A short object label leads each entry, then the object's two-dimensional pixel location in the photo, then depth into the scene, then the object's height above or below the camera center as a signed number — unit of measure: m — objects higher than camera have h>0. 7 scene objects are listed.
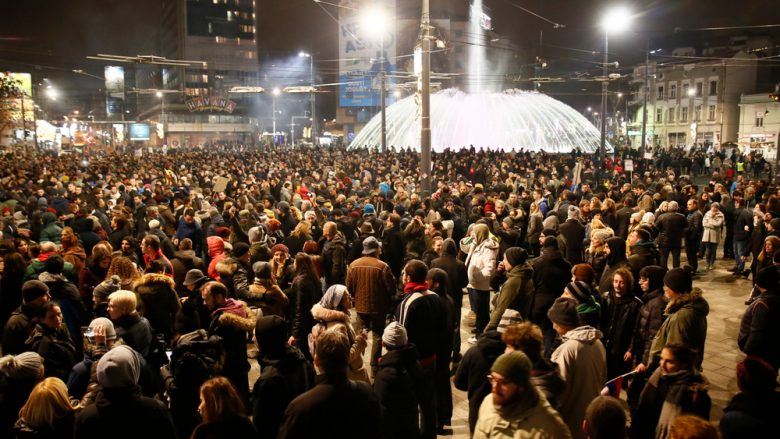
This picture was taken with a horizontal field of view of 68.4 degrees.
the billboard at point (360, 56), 90.00 +17.76
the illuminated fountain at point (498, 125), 43.69 +3.36
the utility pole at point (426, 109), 15.16 +1.61
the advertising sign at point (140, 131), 81.44 +5.19
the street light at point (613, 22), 24.03 +6.24
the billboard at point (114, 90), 102.53 +13.89
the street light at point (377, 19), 20.05 +5.27
